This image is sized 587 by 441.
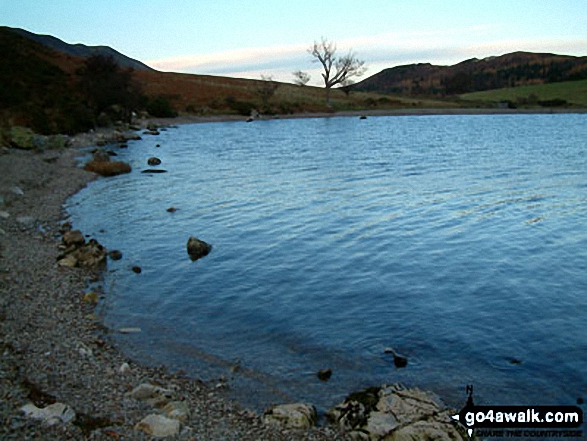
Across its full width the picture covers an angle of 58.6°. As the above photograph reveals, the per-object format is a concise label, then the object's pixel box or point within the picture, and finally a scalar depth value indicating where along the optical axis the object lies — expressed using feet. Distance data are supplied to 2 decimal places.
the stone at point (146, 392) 27.78
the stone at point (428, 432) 23.44
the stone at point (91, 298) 42.78
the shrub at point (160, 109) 293.84
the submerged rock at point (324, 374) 30.83
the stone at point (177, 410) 25.71
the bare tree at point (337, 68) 372.38
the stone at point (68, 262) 51.08
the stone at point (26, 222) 63.67
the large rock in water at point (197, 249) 55.82
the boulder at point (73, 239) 57.00
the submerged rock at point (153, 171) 117.19
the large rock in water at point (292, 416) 25.49
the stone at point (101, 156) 122.62
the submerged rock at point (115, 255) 55.21
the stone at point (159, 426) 24.13
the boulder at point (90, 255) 52.03
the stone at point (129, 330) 37.52
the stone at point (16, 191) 80.55
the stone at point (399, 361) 32.32
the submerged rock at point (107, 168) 116.67
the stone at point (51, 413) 23.91
